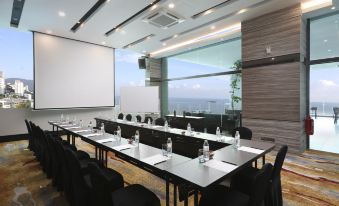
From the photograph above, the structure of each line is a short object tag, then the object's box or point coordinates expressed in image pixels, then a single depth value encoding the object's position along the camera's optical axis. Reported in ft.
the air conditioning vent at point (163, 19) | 15.31
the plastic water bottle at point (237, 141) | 9.00
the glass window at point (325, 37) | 15.63
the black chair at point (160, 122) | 18.13
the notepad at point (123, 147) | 9.04
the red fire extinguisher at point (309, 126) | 15.90
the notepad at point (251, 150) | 8.30
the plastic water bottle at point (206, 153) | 7.13
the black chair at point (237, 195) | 4.62
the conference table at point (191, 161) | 5.58
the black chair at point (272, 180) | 6.37
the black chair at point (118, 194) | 4.48
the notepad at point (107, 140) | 10.60
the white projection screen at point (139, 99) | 27.25
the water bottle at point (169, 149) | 7.82
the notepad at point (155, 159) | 7.04
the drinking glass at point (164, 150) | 7.83
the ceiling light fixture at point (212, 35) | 19.82
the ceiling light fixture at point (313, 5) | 14.12
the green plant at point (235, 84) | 21.35
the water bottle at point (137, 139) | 9.67
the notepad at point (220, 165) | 6.19
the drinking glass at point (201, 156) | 6.87
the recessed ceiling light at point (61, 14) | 16.24
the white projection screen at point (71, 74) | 21.50
